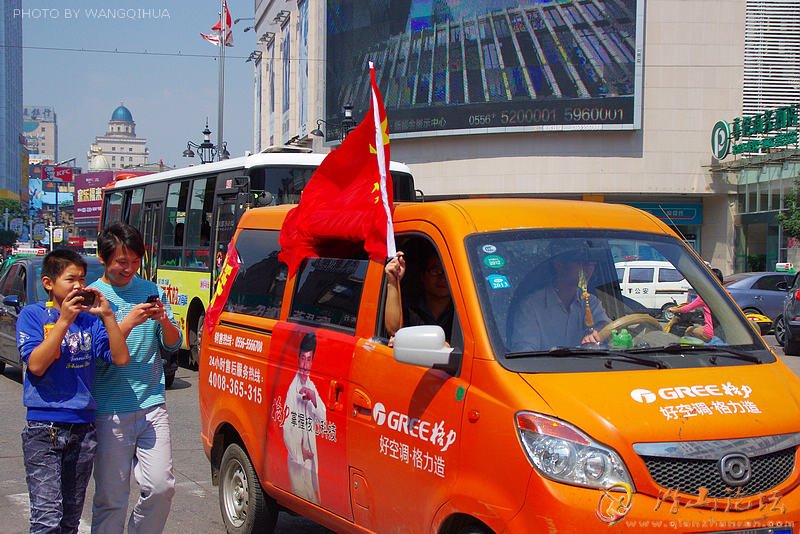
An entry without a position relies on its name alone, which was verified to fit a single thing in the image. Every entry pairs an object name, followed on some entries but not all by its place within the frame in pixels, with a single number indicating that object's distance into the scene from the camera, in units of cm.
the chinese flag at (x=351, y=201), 457
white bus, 1327
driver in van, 389
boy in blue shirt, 419
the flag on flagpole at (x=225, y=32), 2994
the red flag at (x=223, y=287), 625
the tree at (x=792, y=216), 2819
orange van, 335
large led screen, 4081
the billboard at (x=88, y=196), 12219
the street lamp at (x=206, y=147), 2792
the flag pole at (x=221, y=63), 2941
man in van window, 438
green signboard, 3369
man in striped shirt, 452
